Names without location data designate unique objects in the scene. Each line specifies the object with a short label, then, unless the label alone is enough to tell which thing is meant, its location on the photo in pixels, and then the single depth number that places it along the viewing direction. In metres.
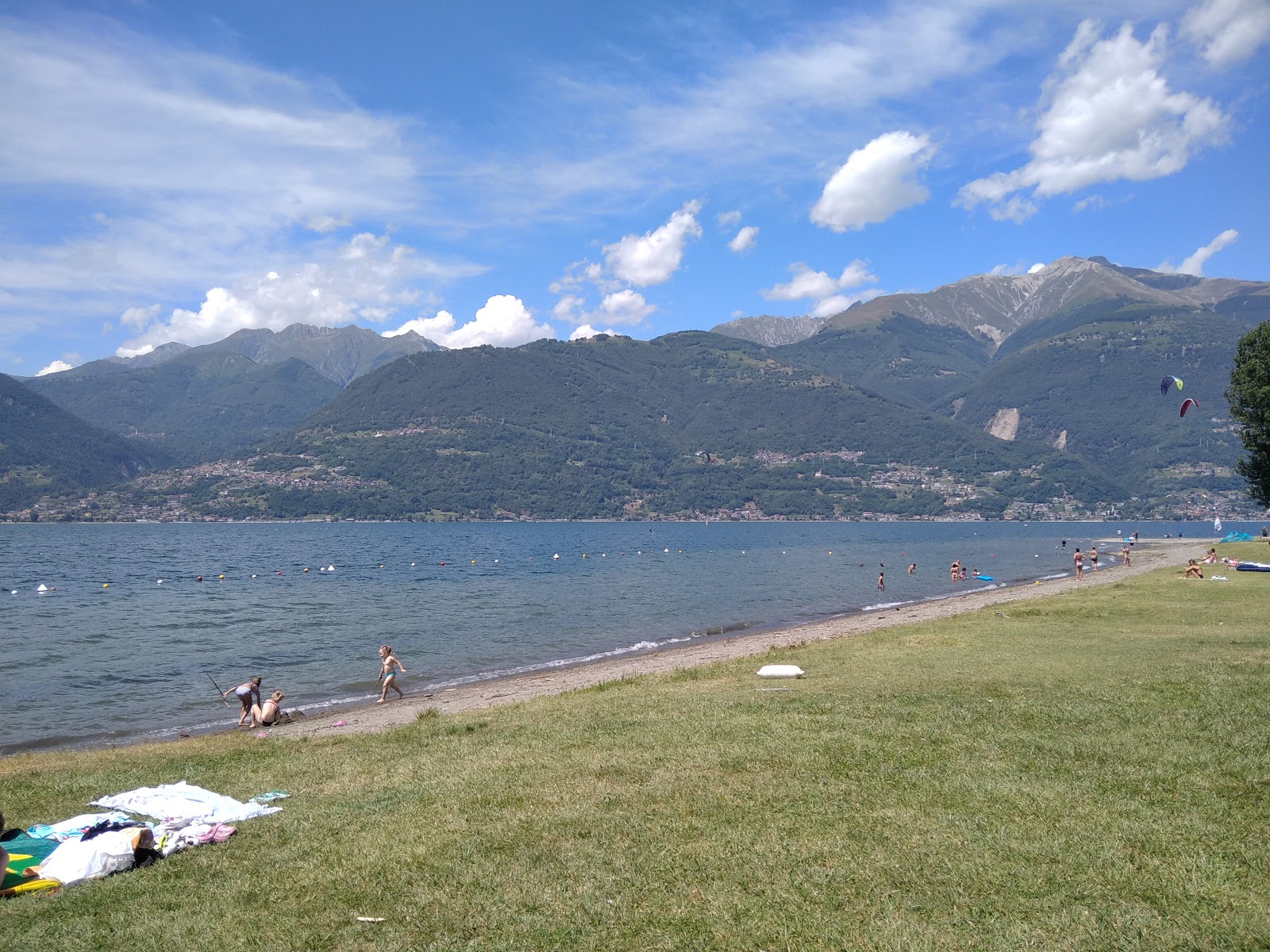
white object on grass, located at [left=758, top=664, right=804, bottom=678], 18.75
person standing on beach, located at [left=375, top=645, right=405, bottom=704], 24.70
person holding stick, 21.38
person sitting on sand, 20.77
